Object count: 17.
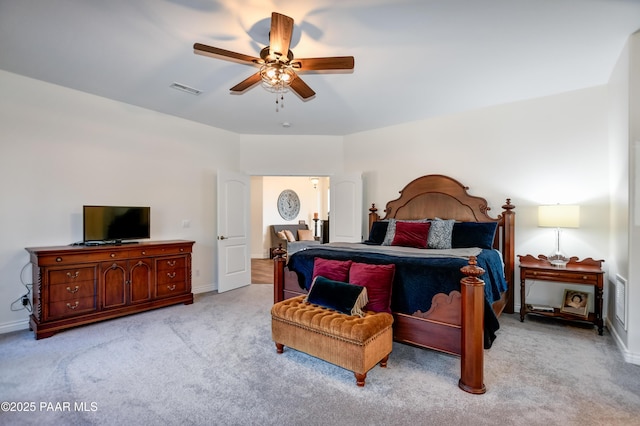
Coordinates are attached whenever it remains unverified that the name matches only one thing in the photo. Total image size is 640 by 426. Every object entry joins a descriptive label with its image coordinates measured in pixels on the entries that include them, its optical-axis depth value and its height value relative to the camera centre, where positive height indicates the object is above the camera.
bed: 2.23 -0.66
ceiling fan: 2.18 +1.13
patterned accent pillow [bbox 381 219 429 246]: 4.44 -0.33
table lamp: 3.44 -0.08
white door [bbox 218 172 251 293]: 5.25 -0.39
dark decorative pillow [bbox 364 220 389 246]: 4.64 -0.34
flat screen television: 3.77 -0.20
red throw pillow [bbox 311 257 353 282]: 2.95 -0.57
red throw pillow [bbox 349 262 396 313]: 2.66 -0.63
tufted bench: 2.29 -0.98
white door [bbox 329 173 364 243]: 5.46 +0.01
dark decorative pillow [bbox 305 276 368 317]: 2.56 -0.73
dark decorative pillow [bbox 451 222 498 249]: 3.90 -0.30
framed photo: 3.45 -1.03
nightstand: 3.29 -0.70
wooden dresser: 3.26 -0.86
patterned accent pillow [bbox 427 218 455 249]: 4.04 -0.31
